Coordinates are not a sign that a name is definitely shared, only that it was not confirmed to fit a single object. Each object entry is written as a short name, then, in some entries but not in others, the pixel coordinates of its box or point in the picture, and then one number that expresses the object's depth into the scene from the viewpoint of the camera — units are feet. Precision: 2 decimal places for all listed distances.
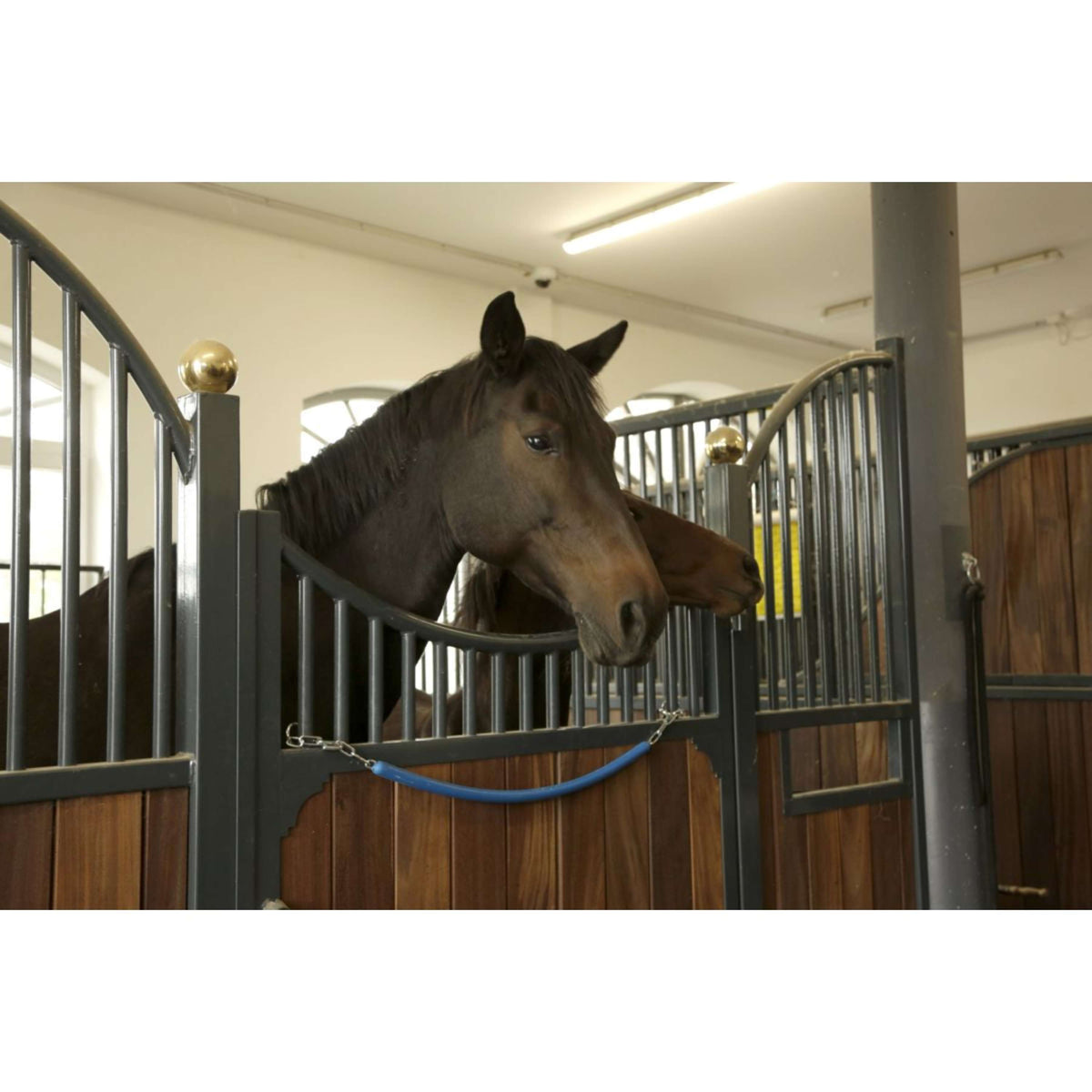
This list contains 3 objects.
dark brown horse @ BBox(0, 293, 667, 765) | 4.09
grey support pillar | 7.20
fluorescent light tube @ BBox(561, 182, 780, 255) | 16.57
